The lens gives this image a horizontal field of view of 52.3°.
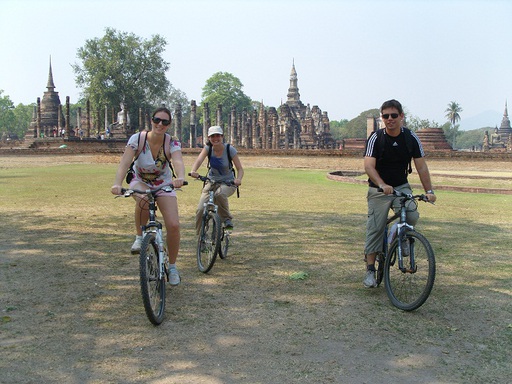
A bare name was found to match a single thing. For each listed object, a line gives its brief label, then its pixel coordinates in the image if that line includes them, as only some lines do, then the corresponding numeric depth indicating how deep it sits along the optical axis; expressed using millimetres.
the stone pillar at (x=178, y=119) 43219
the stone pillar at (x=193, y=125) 43812
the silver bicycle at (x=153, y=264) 3383
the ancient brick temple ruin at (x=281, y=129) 47656
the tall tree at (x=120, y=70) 53031
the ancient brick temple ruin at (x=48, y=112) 55625
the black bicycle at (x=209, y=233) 4961
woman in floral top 4090
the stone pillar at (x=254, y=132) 48381
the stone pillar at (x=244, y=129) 49375
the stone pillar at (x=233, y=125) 46506
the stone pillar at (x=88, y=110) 44291
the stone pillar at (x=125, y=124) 48388
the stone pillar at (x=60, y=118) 48512
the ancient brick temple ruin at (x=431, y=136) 41091
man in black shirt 4086
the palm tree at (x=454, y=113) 90438
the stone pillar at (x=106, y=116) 48781
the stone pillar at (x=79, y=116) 56312
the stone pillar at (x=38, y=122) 47075
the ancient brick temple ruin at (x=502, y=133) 75312
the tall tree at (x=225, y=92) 79875
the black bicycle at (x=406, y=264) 3746
